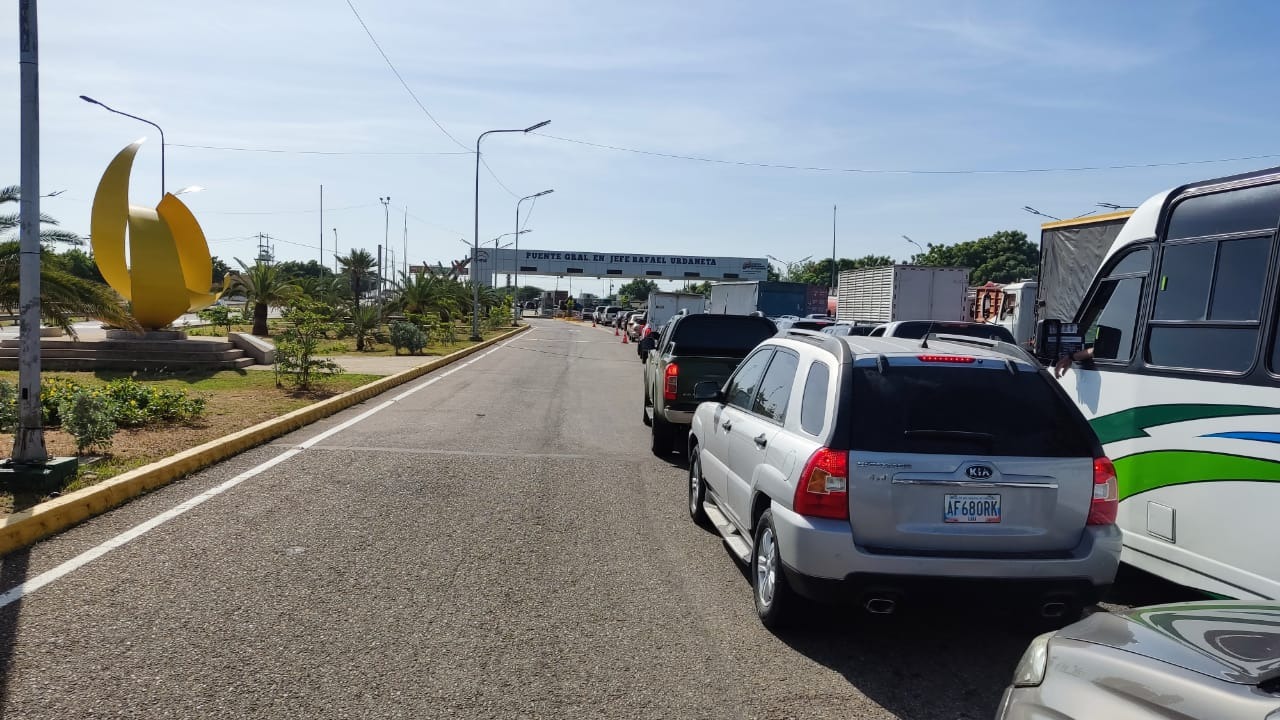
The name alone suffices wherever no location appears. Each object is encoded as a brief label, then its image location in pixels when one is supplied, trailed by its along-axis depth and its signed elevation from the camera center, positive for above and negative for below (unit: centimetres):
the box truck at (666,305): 3844 -13
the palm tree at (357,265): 5959 +142
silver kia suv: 455 -88
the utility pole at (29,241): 729 +23
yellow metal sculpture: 1939 +51
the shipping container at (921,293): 2553 +57
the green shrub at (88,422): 861 -140
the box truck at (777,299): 3594 +31
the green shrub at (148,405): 1073 -157
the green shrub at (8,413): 973 -152
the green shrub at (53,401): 1063 -150
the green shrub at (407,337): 2769 -147
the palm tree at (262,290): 3272 -28
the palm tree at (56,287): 1325 -23
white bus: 483 -34
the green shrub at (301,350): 1574 -114
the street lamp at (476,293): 3875 -4
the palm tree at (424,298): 4309 -38
